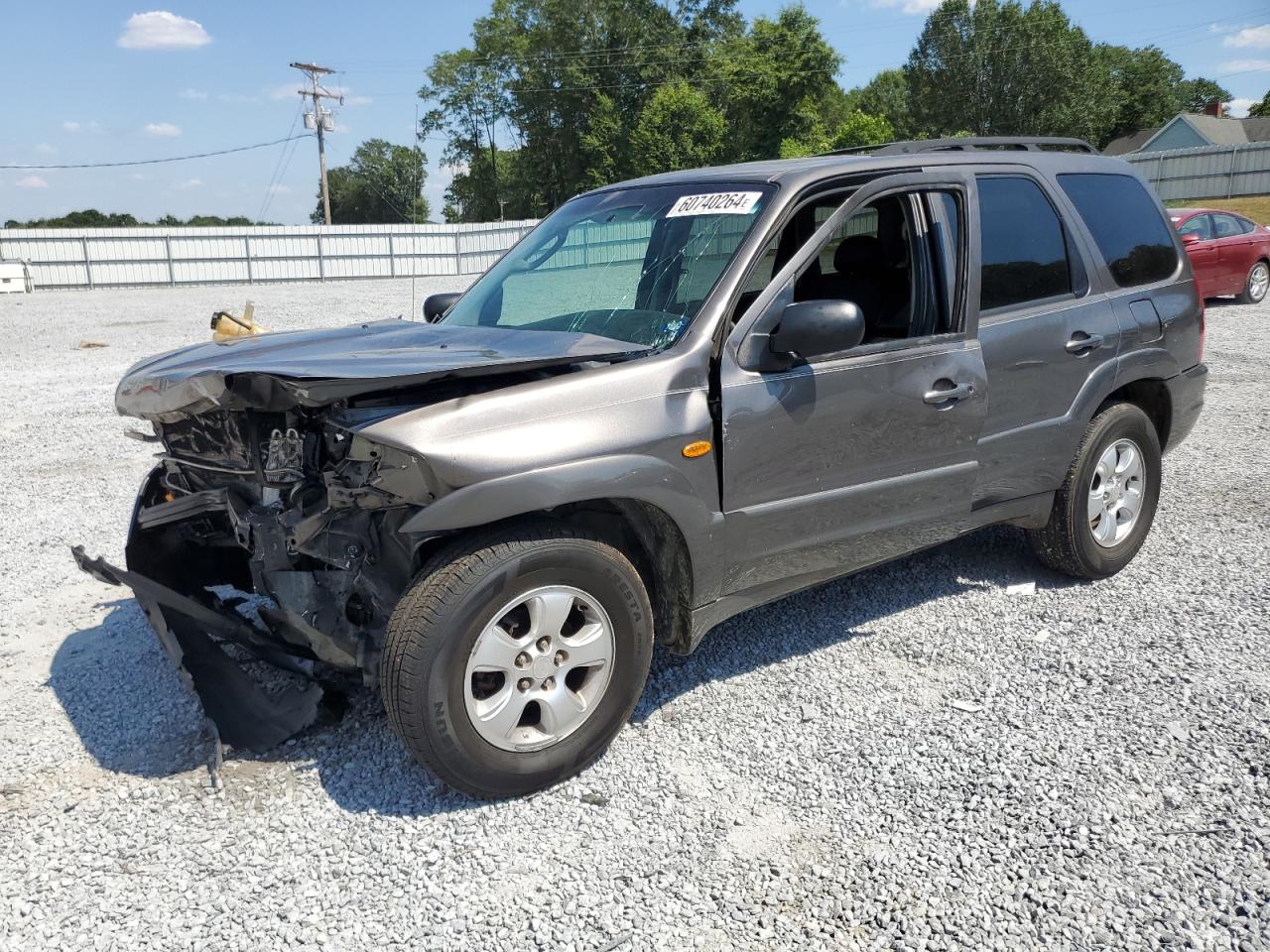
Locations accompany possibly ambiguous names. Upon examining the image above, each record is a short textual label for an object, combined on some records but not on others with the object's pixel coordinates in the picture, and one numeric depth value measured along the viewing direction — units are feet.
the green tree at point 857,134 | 149.89
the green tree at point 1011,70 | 206.49
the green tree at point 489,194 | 201.67
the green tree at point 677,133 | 169.48
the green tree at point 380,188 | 275.39
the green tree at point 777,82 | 186.09
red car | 49.67
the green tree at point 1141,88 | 251.39
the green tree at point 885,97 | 272.68
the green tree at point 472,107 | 206.90
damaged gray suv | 9.57
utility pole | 160.45
